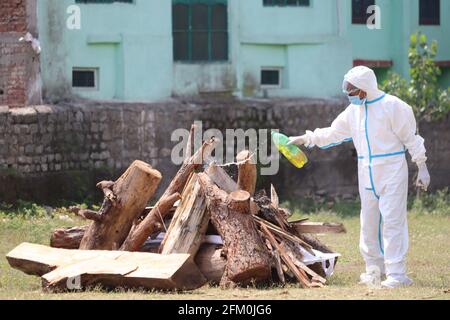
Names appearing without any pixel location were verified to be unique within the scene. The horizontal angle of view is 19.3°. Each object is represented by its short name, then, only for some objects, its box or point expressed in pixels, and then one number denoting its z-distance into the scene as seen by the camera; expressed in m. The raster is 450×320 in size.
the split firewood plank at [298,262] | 13.53
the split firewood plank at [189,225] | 13.81
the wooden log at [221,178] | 14.41
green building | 23.95
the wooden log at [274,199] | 14.78
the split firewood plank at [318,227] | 14.51
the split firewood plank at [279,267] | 13.50
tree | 26.06
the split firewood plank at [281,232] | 14.04
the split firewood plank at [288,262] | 13.40
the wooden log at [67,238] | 14.93
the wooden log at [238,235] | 13.27
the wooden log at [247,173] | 14.26
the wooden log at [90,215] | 14.38
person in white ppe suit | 13.66
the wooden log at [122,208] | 14.52
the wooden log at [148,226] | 14.32
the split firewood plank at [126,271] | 12.62
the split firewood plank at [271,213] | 14.38
